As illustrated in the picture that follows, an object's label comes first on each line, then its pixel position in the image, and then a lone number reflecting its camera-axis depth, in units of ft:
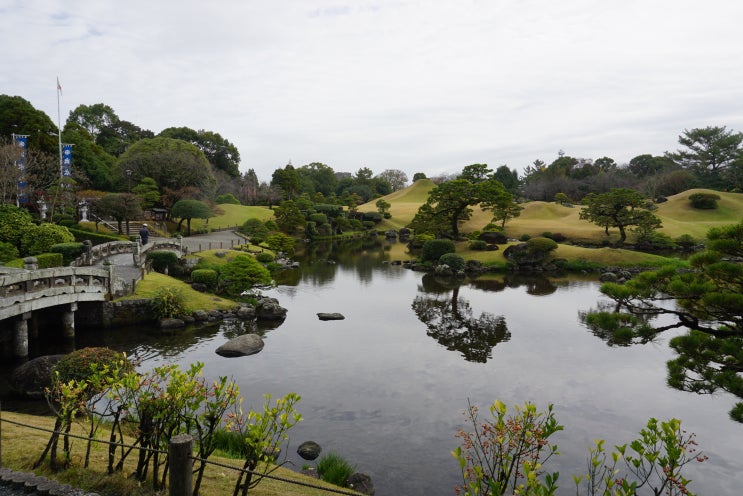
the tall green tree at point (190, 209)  147.84
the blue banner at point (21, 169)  108.78
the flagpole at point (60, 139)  124.47
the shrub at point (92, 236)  116.67
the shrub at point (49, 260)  76.38
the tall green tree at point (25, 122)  135.44
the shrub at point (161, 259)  89.11
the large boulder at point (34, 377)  41.83
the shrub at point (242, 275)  81.56
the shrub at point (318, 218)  213.46
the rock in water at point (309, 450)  35.17
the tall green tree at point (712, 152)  245.78
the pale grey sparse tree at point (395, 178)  419.95
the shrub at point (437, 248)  139.74
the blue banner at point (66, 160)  129.80
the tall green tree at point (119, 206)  121.60
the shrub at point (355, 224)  240.01
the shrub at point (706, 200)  207.62
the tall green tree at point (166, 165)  161.07
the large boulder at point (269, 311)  75.46
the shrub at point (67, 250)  84.02
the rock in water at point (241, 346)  57.52
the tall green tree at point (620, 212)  148.05
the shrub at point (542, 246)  135.74
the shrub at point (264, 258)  127.03
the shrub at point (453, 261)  128.77
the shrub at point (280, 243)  136.05
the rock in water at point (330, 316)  77.30
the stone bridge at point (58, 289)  50.67
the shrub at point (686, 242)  162.50
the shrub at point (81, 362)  36.63
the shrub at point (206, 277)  85.20
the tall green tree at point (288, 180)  245.65
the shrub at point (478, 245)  152.46
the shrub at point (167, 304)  68.03
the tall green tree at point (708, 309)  21.84
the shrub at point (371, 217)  256.52
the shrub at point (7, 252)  80.63
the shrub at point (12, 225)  84.89
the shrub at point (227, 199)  220.55
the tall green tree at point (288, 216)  188.44
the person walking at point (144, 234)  106.42
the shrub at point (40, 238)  85.61
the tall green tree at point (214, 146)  235.05
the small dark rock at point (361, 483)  30.68
